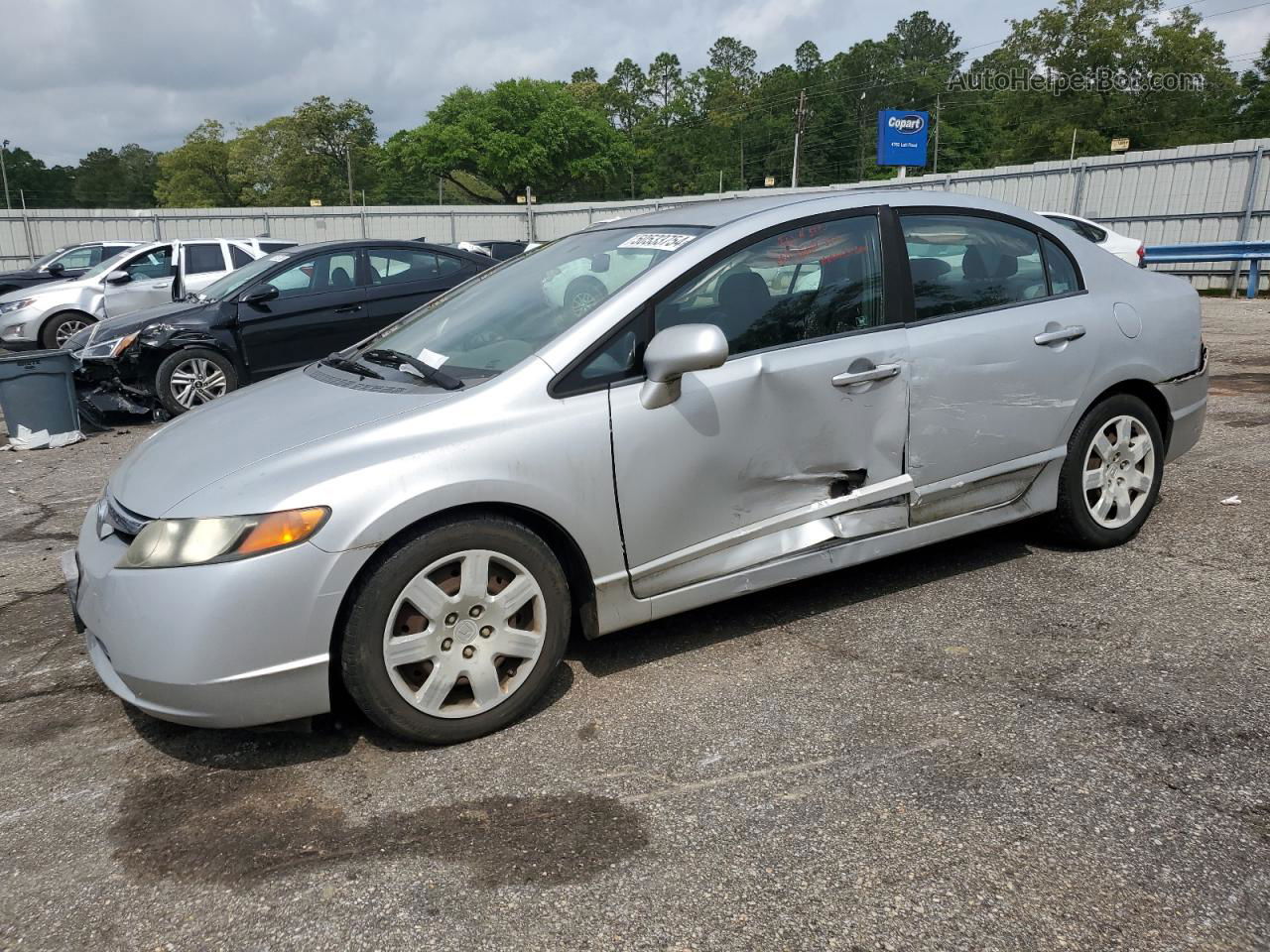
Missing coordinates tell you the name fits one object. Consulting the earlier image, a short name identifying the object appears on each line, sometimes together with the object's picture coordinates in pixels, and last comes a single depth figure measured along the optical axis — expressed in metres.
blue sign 28.05
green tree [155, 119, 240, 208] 87.94
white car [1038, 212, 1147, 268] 12.56
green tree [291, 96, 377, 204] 79.44
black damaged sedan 8.78
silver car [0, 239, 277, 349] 13.66
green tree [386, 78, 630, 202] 72.56
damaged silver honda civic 2.79
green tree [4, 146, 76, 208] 100.31
